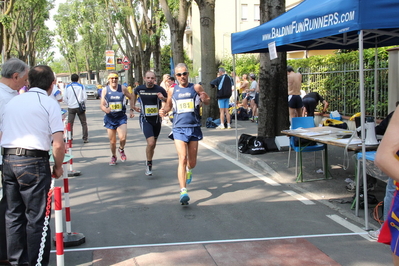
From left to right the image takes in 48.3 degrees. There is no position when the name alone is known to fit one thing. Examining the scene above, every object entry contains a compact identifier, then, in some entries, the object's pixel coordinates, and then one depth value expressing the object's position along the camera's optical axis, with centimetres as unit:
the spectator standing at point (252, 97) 1761
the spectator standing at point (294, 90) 1316
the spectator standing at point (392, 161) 232
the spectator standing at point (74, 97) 1316
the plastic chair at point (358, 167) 575
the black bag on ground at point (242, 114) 1822
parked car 5024
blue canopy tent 520
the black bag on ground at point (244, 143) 1041
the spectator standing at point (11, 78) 446
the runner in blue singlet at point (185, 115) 664
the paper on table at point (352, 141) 638
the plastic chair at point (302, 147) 789
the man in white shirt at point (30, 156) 389
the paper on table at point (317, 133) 749
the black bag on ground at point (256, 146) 1007
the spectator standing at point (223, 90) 1489
